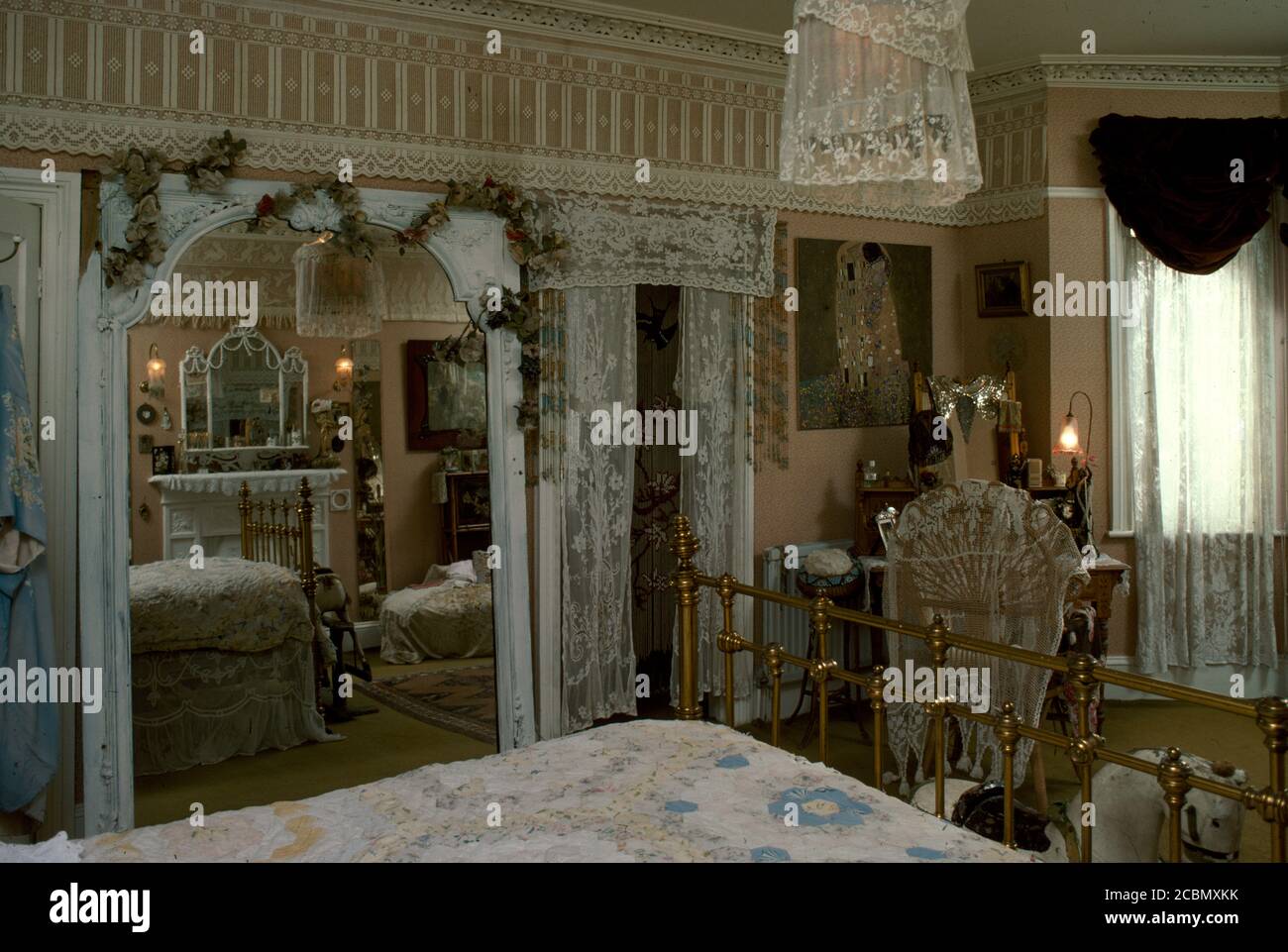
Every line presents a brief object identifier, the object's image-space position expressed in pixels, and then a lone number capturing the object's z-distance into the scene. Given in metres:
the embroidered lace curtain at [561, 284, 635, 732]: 5.27
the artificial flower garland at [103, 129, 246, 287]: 4.27
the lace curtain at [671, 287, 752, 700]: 5.61
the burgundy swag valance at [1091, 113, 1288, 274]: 5.90
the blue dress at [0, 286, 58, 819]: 3.88
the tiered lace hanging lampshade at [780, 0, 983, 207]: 2.69
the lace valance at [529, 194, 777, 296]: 5.20
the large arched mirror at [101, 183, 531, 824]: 4.36
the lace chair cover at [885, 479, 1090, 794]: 4.07
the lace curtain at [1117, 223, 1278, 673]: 6.18
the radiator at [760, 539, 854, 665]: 5.90
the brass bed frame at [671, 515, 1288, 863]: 2.12
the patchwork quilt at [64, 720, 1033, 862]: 2.30
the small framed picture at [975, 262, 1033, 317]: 6.19
